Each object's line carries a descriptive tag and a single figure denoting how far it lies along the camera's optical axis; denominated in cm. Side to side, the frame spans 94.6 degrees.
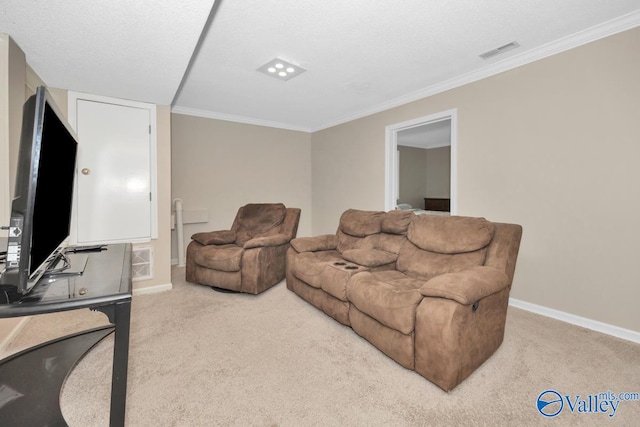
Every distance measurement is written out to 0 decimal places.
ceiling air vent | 254
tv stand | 100
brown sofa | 161
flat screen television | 87
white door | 287
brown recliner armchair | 309
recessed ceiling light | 286
